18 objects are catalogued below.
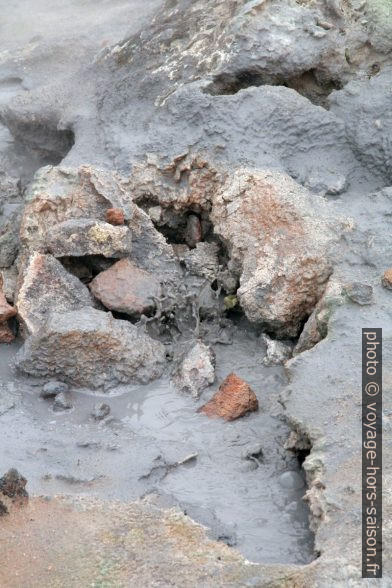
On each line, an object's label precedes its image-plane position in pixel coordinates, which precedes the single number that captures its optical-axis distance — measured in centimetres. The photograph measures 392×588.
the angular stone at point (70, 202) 858
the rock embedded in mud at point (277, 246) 800
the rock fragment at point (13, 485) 612
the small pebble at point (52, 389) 766
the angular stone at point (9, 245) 889
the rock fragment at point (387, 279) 756
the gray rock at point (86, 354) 771
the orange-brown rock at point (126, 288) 827
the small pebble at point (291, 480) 654
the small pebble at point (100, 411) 744
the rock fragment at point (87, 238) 832
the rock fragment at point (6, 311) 816
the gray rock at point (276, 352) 792
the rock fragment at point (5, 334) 824
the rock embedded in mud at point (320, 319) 747
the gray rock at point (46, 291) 816
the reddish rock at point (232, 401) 730
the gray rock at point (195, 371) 767
